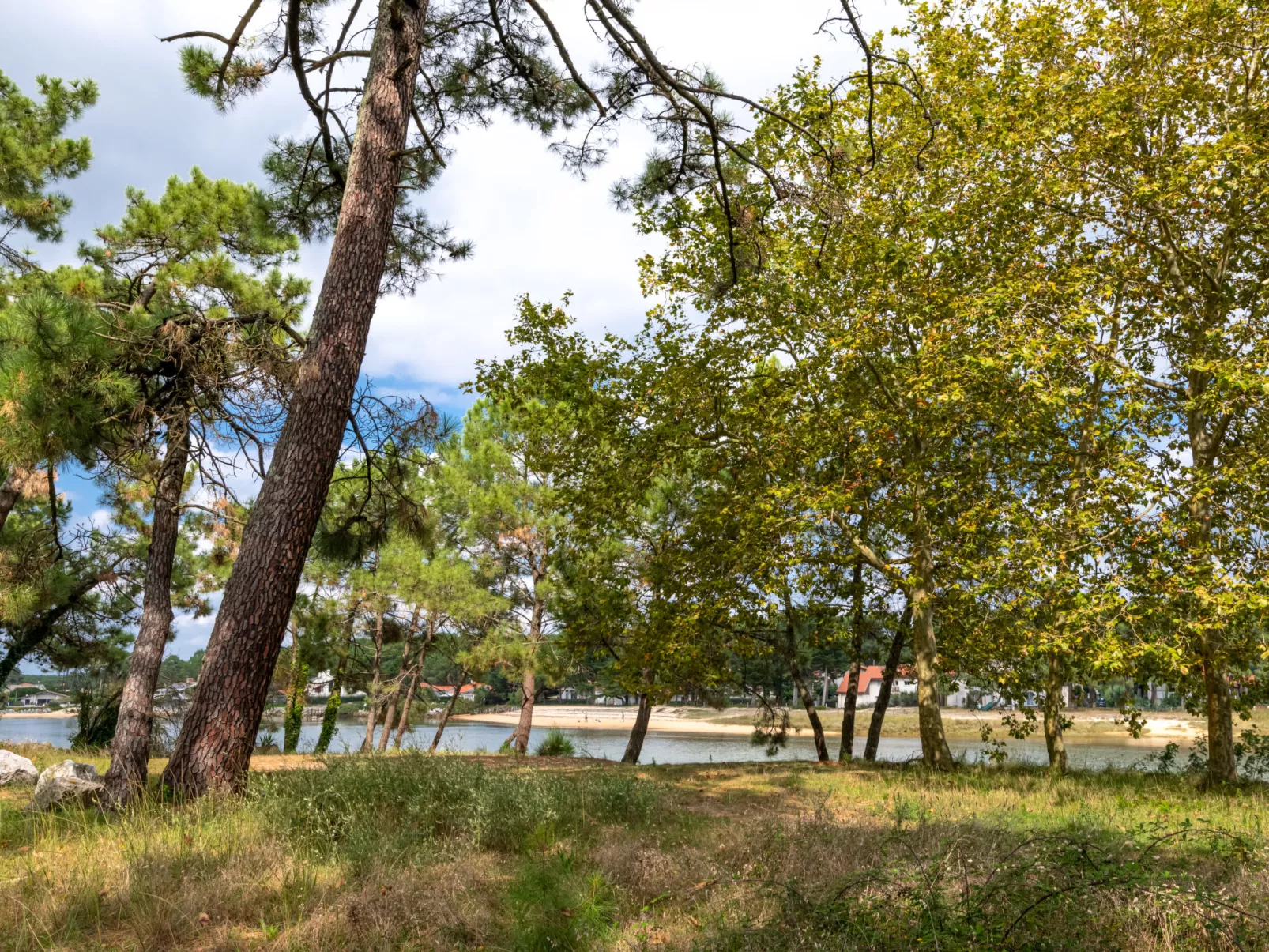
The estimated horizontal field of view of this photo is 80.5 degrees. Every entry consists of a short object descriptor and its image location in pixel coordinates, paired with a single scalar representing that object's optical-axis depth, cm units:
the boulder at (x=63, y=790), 629
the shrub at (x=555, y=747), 1667
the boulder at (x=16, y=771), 874
